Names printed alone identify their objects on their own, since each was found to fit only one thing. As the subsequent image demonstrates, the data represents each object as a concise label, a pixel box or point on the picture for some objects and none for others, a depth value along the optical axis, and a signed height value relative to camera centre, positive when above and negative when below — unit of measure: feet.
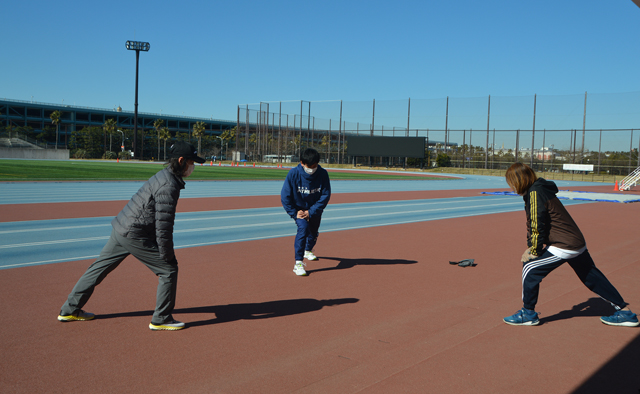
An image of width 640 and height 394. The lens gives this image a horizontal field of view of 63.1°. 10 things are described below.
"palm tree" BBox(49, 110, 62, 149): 354.95 +23.12
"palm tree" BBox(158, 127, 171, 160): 380.78 +15.21
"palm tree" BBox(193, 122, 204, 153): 401.49 +19.97
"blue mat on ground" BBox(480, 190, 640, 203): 71.72 -3.87
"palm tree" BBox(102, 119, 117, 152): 355.77 +18.63
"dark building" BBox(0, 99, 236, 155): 351.46 +25.88
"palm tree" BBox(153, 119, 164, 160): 393.91 +23.88
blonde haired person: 15.29 -2.41
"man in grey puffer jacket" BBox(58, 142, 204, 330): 14.19 -2.39
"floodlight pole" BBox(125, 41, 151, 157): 268.76 +56.53
